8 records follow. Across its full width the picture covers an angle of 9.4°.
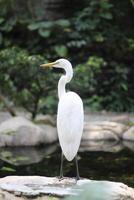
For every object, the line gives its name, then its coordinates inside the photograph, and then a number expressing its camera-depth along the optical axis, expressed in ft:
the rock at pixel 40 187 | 21.05
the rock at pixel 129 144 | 46.38
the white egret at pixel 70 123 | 23.21
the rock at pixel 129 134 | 49.82
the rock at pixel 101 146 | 45.35
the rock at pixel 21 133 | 46.10
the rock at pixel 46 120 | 51.24
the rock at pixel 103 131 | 50.14
